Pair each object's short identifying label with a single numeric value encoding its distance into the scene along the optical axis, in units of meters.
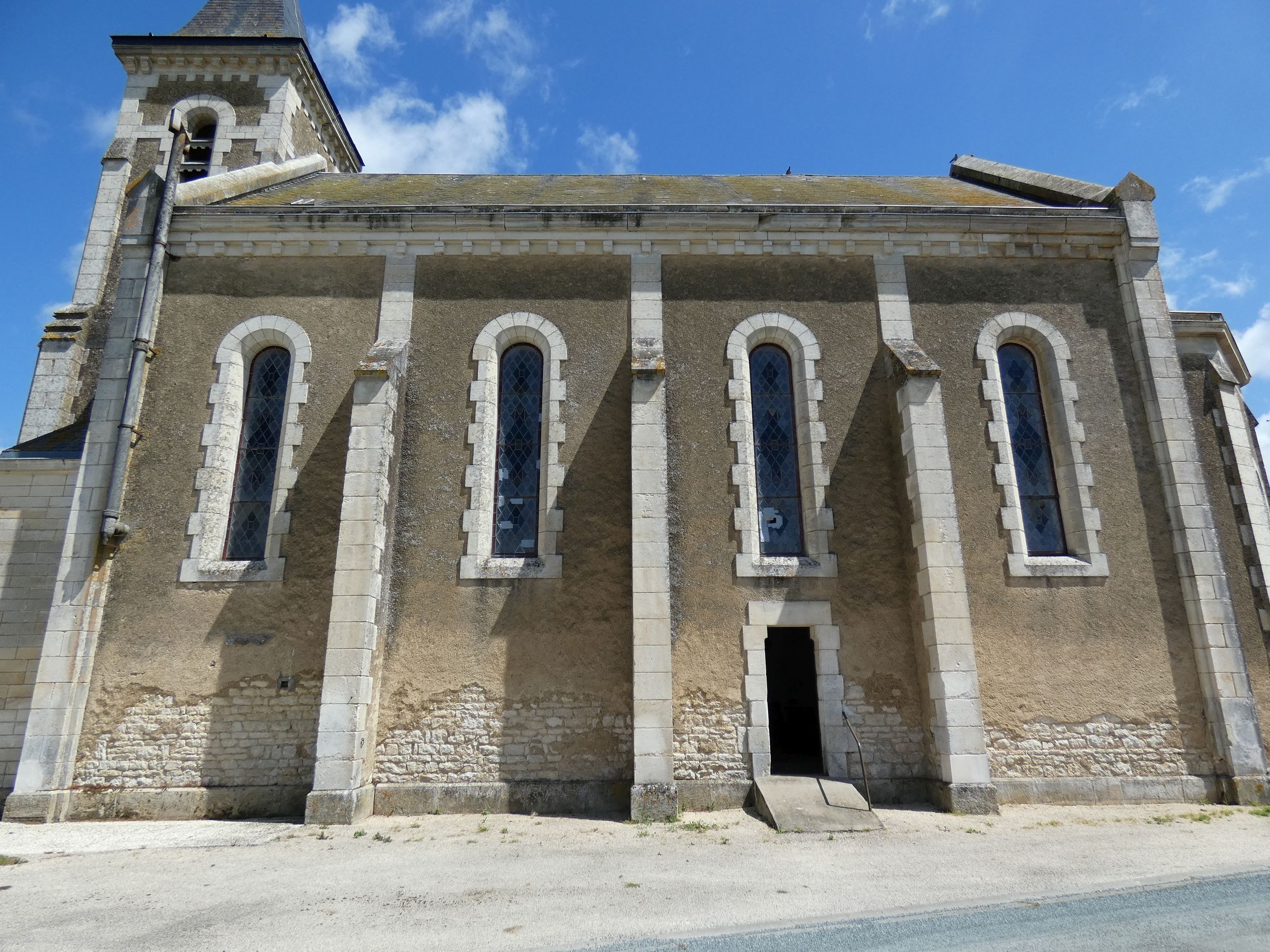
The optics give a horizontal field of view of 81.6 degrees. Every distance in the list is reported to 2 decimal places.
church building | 8.07
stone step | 7.05
